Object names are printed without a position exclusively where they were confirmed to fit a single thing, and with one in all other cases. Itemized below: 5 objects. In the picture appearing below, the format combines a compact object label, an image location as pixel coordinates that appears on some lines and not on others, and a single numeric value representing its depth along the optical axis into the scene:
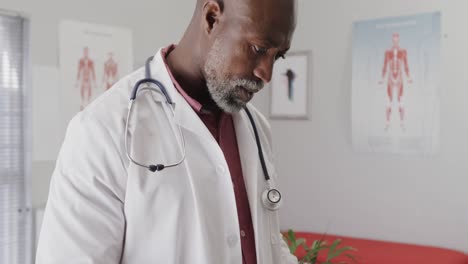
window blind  2.21
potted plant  1.84
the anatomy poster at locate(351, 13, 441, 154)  2.52
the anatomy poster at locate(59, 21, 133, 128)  2.37
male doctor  0.93
